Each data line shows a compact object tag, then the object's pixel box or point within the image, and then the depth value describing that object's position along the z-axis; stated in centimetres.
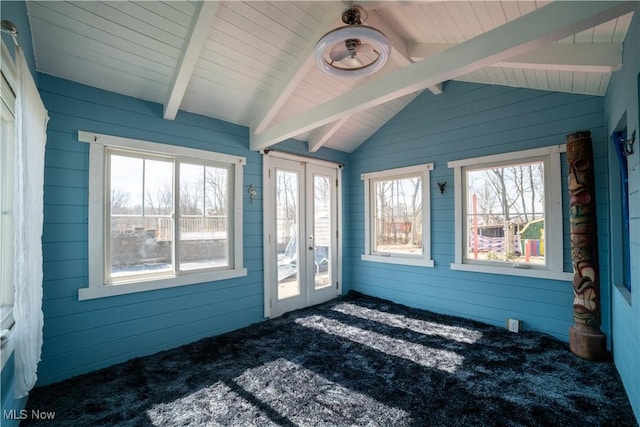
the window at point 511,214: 308
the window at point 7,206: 174
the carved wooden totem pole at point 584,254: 263
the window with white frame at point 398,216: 408
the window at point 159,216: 262
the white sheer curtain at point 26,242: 159
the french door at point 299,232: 393
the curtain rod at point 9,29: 140
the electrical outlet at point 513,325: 323
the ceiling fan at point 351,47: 178
